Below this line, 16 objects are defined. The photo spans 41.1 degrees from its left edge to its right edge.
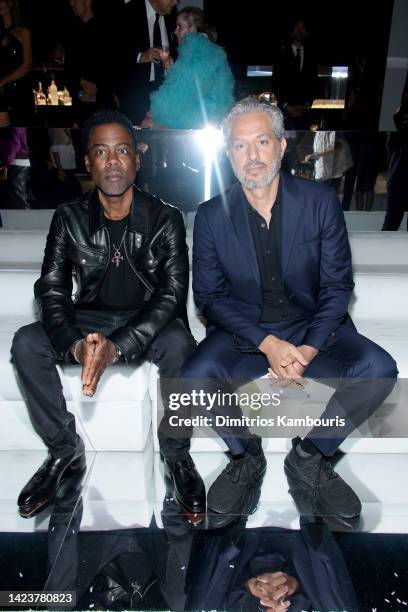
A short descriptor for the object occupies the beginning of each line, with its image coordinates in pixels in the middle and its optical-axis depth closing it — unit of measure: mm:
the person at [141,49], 3771
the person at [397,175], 3064
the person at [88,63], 3920
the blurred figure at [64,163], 2801
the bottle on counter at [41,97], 7168
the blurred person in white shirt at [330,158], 2865
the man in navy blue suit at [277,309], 1818
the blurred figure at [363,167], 2945
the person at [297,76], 5359
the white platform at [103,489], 1782
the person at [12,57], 4004
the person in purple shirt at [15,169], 2895
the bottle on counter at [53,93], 7102
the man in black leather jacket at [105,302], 1876
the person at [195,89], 2945
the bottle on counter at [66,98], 6903
